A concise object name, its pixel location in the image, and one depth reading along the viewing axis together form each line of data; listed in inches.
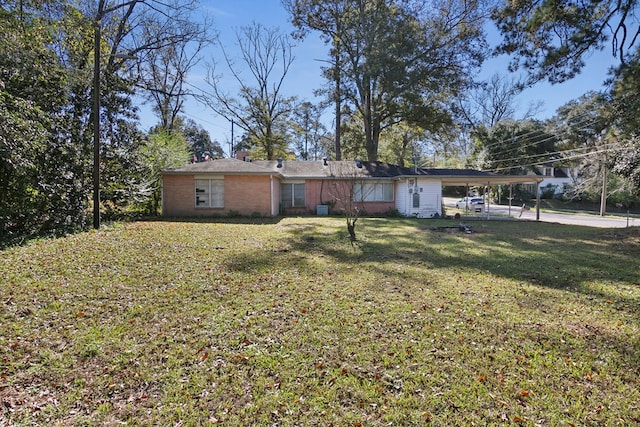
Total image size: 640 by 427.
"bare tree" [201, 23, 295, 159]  1189.1
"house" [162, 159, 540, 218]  645.3
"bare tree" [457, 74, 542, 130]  1637.6
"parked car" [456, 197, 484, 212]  1110.9
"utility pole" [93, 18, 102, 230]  390.6
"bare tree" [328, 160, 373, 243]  713.2
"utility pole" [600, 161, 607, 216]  993.8
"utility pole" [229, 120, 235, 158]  1319.6
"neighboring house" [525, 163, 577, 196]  1513.3
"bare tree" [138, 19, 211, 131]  945.5
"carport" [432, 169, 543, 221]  694.4
